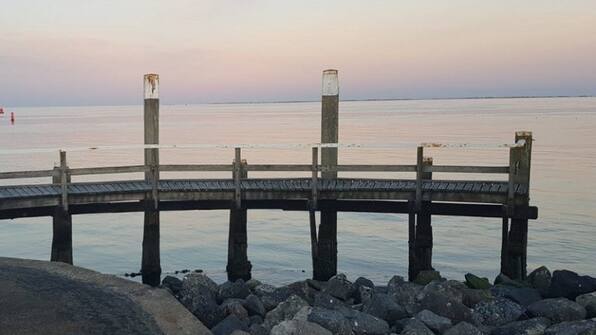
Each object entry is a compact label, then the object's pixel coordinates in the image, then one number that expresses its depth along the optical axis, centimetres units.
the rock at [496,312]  926
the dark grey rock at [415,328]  816
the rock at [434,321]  852
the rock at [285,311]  882
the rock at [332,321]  805
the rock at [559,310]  898
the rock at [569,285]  1025
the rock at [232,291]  1080
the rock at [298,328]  749
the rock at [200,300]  923
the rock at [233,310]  924
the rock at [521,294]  1015
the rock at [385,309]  915
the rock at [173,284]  1150
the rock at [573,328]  785
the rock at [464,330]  812
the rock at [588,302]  917
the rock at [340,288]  1105
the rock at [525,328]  841
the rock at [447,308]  902
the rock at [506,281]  1152
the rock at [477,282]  1132
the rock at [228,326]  826
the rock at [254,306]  963
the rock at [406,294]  959
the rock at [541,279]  1116
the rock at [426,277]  1178
